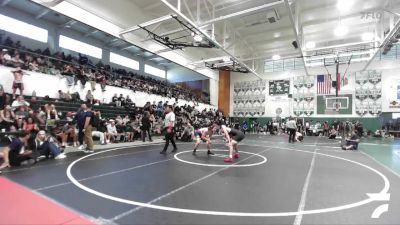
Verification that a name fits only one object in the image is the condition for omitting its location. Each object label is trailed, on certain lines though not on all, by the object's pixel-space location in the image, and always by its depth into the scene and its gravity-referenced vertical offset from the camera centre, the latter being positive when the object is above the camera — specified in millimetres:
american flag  25722 +3650
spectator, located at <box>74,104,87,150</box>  8719 -177
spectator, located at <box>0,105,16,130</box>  9109 -243
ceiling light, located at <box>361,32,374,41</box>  20438 +7127
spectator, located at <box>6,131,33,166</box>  5988 -1022
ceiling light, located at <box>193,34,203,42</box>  15064 +4875
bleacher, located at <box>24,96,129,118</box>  12367 +328
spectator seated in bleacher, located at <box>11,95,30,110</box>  10203 +392
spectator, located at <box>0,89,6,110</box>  10100 +482
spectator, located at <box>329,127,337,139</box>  19317 -1316
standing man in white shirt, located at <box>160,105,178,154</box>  8672 -390
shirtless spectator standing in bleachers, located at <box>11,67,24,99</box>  11141 +1414
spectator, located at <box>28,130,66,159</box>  7191 -1025
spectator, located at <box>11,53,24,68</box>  11659 +2440
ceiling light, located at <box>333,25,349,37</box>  19184 +7267
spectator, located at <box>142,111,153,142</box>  13141 -521
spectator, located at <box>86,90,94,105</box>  14272 +911
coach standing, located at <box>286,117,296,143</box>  15266 -728
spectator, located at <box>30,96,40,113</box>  11344 +382
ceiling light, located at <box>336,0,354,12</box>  15661 +7514
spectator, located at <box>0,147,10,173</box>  5748 -1106
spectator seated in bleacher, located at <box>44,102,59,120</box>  11117 +27
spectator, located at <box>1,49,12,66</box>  11386 +2515
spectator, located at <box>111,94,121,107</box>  16181 +860
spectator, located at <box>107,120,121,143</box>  12305 -875
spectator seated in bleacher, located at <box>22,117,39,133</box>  8831 -482
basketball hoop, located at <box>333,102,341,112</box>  22531 +1210
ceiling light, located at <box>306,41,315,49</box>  21500 +6757
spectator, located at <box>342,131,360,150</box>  11305 -1129
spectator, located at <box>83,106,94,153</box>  8695 -606
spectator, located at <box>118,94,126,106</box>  16606 +967
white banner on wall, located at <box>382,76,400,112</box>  22953 +2381
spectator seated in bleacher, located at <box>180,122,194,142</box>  14515 -1145
